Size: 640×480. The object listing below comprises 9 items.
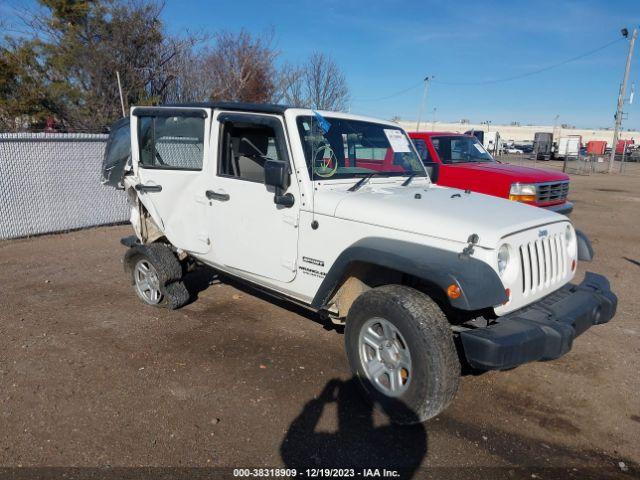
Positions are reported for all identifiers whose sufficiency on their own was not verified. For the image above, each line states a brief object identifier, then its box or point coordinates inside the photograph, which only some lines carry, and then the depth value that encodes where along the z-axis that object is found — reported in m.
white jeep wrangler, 3.02
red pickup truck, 8.20
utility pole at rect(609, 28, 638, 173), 28.80
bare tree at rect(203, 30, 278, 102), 16.17
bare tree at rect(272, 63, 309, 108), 18.50
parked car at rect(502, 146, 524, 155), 53.93
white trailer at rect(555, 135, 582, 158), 38.69
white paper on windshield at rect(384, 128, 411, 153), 4.68
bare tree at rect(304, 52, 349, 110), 20.13
